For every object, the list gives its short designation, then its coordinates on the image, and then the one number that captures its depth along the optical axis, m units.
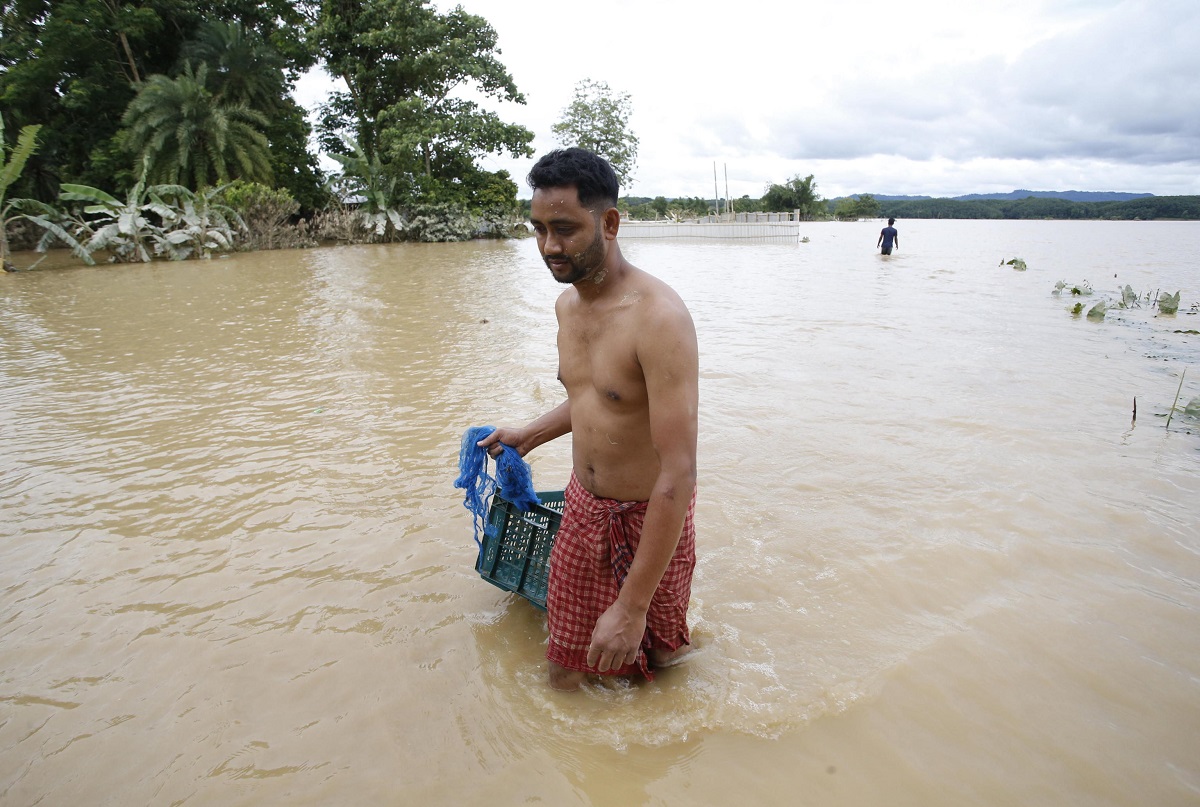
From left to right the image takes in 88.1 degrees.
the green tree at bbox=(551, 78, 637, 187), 33.44
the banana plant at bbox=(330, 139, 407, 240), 21.52
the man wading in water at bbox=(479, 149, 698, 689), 1.71
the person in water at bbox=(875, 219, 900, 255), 19.14
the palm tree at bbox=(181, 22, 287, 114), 20.39
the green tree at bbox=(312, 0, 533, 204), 21.59
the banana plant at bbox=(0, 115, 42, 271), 13.20
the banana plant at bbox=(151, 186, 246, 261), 15.64
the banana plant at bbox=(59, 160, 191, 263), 14.39
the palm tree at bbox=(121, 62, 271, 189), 18.58
